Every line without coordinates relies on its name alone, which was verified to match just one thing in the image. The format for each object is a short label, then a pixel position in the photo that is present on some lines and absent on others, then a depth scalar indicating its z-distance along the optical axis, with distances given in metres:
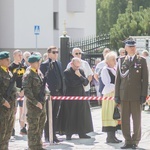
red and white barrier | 11.70
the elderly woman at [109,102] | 11.65
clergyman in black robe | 12.13
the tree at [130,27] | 31.63
